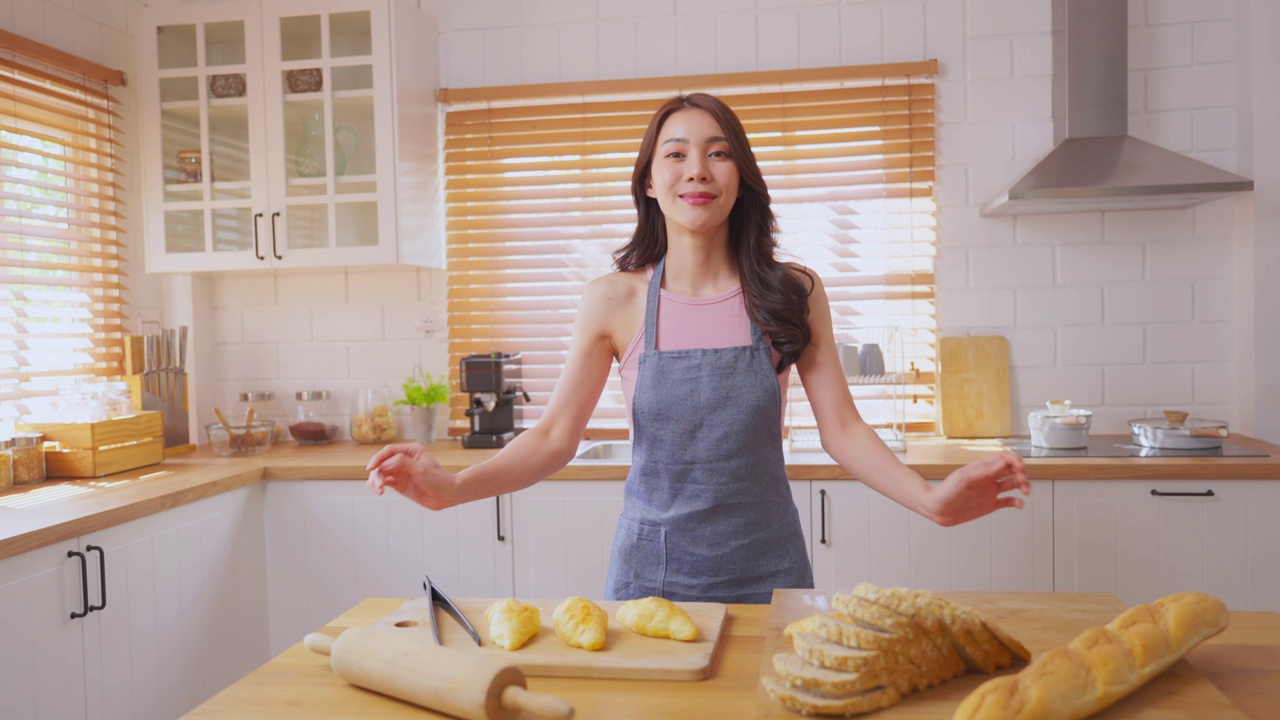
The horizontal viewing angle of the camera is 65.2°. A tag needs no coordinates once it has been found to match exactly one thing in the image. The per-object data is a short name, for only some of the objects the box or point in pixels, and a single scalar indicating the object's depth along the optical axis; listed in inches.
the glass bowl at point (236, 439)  128.7
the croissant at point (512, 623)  48.7
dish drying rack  122.0
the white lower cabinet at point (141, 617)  85.7
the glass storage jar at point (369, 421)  135.8
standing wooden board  127.4
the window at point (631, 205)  130.7
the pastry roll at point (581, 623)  48.2
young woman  68.7
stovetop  108.5
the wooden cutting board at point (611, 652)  46.2
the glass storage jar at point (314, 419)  137.0
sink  128.5
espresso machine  126.7
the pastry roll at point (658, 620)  49.4
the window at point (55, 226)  116.5
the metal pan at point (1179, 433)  109.4
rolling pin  40.2
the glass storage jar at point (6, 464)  102.9
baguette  37.1
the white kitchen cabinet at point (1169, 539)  104.5
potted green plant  133.6
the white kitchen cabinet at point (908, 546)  108.4
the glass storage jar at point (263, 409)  136.9
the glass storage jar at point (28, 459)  106.0
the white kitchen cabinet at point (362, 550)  117.3
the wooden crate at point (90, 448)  109.9
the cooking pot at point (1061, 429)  113.5
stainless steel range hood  111.7
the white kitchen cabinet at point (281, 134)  128.4
